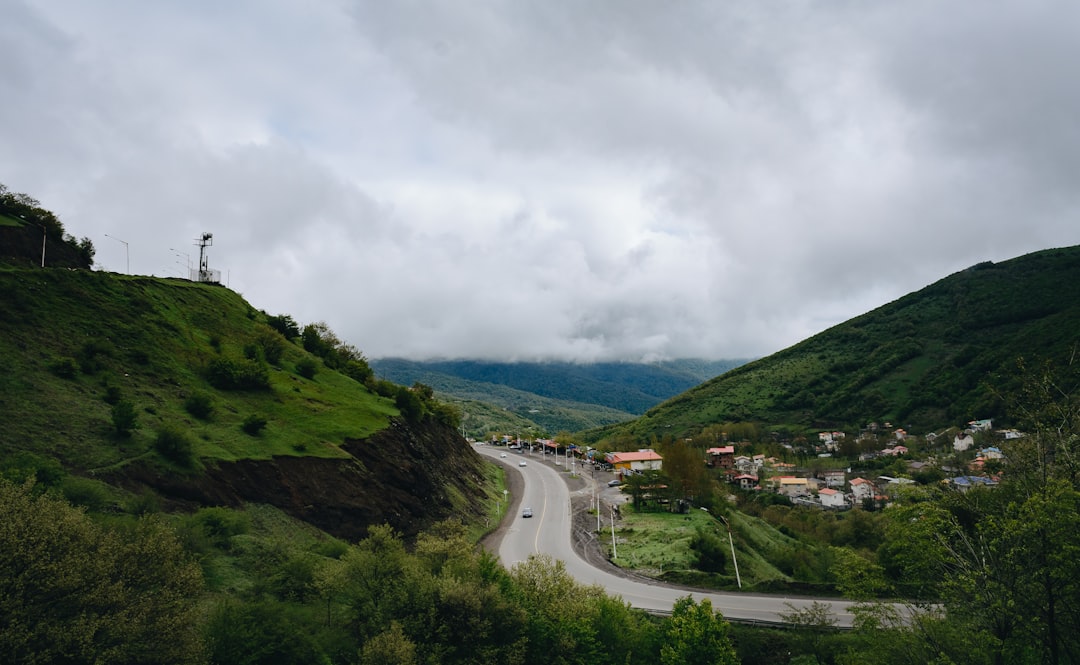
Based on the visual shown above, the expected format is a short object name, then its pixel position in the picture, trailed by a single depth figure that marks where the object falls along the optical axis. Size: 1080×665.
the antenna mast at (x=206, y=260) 64.94
